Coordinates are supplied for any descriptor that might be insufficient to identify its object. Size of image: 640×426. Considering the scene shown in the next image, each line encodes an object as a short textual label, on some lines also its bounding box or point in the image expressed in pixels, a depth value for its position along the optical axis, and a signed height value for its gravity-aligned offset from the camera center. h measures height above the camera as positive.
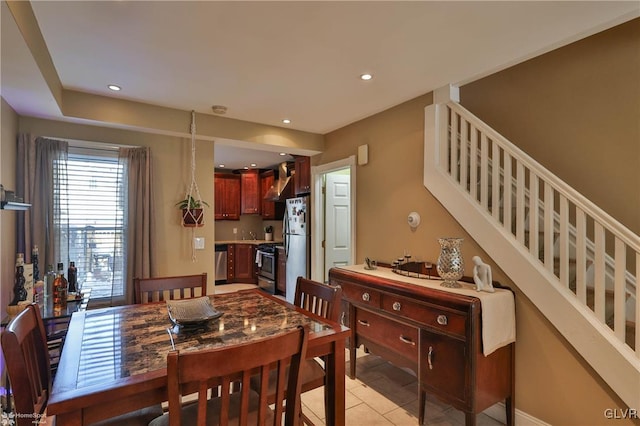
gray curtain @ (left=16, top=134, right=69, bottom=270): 2.61 +0.15
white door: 4.42 -0.07
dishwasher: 6.42 -0.98
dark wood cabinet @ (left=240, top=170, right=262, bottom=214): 6.91 +0.50
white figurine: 2.16 -0.42
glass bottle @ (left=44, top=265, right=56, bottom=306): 2.47 -0.54
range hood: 5.77 +0.52
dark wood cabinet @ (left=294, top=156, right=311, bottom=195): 4.58 +0.58
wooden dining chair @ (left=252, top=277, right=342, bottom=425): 1.72 -0.57
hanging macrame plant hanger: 3.38 +0.11
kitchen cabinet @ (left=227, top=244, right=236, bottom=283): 6.55 -0.99
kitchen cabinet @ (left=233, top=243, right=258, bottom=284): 6.59 -0.97
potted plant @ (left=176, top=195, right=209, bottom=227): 3.38 +0.04
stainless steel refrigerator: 4.65 -0.38
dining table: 1.04 -0.56
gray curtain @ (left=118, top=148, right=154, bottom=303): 3.11 +0.00
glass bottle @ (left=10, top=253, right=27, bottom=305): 2.18 -0.47
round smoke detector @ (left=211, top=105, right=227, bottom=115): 3.14 +1.06
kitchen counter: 6.65 -0.57
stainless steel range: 5.76 -0.96
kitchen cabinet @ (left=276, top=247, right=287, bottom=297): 5.46 -1.03
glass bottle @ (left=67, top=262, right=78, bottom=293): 2.62 -0.52
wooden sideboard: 1.93 -0.88
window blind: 2.99 -0.05
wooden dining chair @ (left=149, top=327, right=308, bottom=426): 0.98 -0.52
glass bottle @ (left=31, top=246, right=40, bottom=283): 2.44 -0.36
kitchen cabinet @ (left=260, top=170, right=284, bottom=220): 6.59 +0.22
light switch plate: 3.47 -0.31
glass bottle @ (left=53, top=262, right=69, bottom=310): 2.43 -0.58
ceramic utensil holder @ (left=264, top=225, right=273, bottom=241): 7.05 -0.40
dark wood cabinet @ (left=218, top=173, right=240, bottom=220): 6.85 +0.40
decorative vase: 2.31 -0.35
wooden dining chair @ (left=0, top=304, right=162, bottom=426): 1.08 -0.60
